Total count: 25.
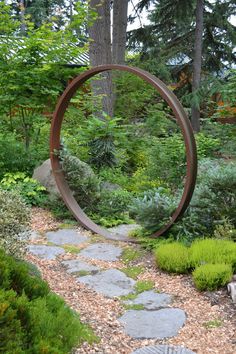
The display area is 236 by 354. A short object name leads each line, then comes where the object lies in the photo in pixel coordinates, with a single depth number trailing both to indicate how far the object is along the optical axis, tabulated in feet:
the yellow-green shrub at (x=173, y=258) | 12.36
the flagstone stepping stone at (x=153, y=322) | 9.25
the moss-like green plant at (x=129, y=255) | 14.05
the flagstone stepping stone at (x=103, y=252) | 14.25
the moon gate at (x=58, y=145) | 13.84
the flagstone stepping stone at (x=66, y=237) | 15.79
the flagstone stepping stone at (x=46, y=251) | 14.08
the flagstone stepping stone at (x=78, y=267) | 12.94
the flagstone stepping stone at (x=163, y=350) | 8.32
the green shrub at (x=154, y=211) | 14.97
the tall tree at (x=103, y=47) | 30.04
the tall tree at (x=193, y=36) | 43.57
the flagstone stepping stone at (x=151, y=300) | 10.70
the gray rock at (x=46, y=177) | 20.22
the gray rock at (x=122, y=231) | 16.00
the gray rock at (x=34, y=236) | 15.96
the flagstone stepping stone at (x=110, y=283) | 11.50
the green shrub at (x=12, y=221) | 10.54
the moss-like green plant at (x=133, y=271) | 12.76
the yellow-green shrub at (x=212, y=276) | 11.08
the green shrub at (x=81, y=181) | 18.98
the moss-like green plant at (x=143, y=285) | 11.69
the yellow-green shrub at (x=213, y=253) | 11.87
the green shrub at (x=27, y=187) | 20.01
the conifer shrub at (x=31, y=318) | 5.90
